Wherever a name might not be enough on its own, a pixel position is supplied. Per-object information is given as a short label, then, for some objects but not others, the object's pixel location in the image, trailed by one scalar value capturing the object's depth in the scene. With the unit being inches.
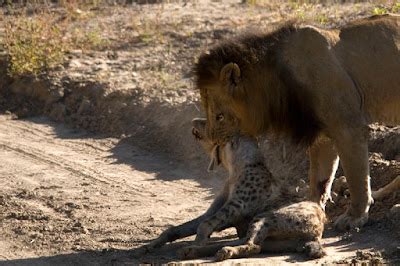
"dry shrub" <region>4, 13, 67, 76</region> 1176.2
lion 709.9
